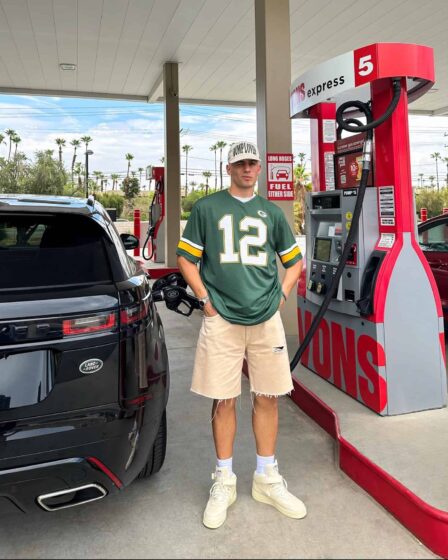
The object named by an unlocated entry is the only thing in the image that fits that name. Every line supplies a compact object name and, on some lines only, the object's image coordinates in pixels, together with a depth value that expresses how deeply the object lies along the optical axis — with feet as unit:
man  7.55
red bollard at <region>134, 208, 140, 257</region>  51.39
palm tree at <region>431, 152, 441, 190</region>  288.30
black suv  5.83
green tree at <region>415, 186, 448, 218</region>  124.67
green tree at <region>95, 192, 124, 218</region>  147.13
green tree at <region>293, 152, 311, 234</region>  105.91
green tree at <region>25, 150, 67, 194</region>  118.62
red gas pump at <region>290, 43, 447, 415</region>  10.34
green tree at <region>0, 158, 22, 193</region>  116.57
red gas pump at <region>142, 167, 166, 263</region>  41.14
